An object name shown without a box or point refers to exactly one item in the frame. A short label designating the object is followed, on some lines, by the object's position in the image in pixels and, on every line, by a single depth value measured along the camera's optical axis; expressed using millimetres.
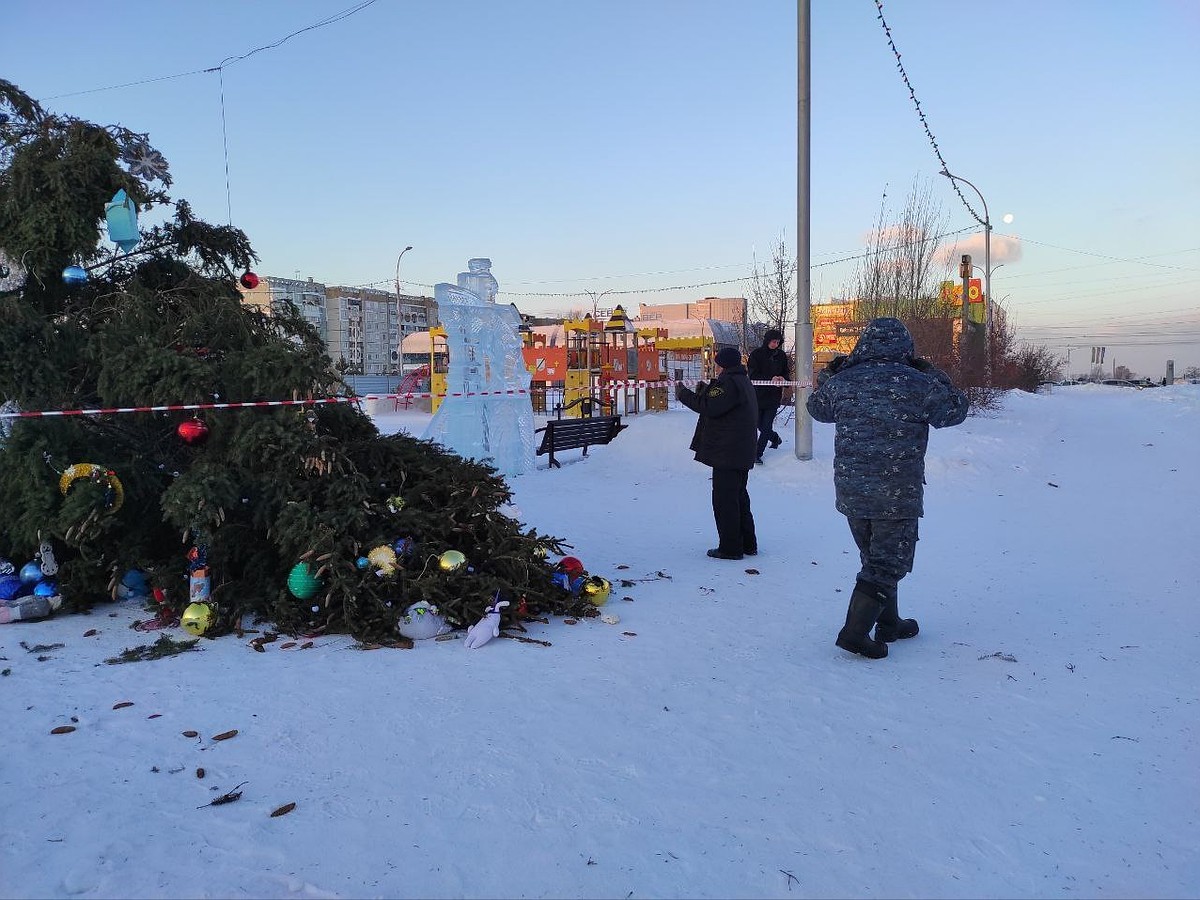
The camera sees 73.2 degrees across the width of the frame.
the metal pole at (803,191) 11508
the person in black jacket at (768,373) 11625
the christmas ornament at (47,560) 5301
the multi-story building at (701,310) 86225
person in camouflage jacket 4422
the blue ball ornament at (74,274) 5695
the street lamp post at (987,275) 28281
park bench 13016
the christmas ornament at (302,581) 4916
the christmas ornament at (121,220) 5746
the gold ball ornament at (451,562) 4969
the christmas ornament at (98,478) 5176
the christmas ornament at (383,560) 4916
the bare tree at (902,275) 28280
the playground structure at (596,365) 21969
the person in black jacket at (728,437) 6855
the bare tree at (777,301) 25516
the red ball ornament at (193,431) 5309
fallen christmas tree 4988
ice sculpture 11969
